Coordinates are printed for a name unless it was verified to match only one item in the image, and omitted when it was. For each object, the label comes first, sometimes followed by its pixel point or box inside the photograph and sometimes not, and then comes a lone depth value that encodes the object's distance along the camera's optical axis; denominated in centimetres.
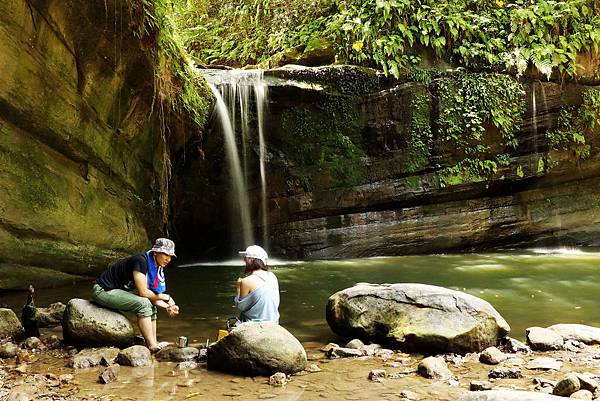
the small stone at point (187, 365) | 459
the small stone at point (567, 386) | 362
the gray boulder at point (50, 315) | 610
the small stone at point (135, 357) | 464
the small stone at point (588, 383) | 368
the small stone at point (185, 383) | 417
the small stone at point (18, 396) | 364
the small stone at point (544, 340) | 491
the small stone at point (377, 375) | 425
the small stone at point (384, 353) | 489
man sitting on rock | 518
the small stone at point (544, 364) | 434
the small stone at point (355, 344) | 516
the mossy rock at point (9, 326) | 540
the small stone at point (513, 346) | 492
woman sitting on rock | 523
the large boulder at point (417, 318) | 492
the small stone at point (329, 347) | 507
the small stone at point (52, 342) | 517
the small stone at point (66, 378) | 418
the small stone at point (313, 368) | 449
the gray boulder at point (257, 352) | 436
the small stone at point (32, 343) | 513
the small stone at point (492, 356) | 458
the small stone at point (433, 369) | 425
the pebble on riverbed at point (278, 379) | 415
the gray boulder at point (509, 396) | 295
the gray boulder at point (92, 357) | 459
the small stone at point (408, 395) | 379
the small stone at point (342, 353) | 493
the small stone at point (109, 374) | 419
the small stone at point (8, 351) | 479
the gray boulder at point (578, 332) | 504
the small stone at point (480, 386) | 387
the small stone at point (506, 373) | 415
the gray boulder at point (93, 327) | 506
